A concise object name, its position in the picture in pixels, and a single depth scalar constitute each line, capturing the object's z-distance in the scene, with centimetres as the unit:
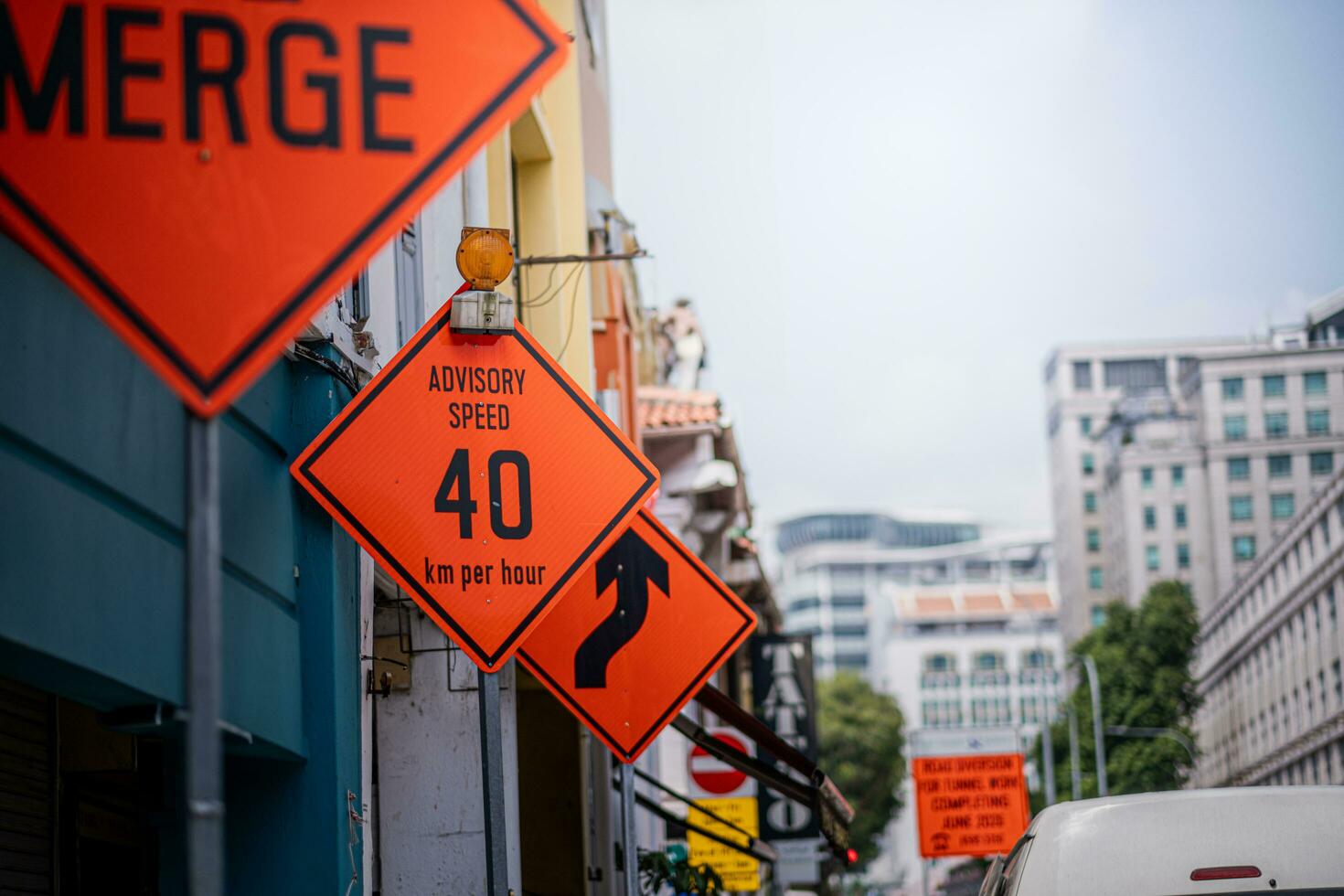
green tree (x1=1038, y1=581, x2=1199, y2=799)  9231
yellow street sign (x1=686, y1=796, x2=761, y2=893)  2380
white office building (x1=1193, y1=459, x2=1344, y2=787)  8031
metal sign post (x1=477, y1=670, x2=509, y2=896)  578
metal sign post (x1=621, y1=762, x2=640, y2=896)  722
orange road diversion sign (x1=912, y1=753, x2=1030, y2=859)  2275
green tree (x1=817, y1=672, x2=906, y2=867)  9300
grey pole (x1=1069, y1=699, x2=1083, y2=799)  9169
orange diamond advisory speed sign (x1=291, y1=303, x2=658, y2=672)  605
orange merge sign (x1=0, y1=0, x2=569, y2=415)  341
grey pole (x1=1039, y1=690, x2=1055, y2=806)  8206
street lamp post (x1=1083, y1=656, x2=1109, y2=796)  8469
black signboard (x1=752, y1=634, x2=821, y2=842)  2906
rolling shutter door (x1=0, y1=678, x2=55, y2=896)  649
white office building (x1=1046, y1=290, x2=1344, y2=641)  13012
